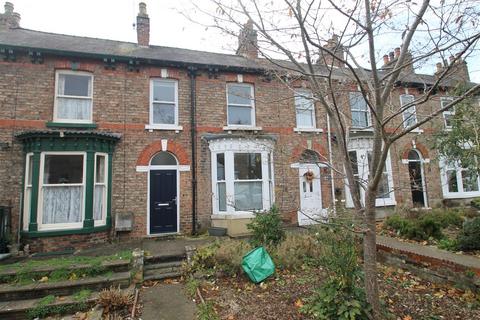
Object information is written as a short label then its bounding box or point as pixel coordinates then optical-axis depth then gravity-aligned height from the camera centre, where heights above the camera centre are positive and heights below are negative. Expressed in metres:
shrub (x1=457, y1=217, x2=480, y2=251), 6.62 -1.31
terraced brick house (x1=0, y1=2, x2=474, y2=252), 8.80 +1.78
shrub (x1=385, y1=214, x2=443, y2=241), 8.09 -1.31
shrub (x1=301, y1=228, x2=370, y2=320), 3.95 -1.58
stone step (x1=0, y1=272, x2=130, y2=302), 5.61 -1.95
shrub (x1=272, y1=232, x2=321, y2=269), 6.75 -1.63
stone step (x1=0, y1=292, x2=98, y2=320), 5.15 -2.13
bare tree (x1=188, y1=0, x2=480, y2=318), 3.17 +1.49
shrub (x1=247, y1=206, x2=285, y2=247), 7.38 -1.11
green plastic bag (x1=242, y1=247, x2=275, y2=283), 6.07 -1.69
